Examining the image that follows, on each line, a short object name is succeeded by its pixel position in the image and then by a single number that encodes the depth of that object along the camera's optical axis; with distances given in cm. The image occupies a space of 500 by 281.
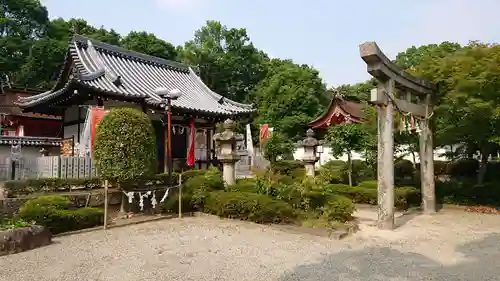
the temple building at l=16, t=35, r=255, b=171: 1606
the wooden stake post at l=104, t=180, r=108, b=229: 926
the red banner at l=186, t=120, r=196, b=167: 1845
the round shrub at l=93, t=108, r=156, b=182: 1026
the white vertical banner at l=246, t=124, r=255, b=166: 2846
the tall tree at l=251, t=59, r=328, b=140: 3059
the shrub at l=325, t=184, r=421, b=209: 1345
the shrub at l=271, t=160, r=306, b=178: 2172
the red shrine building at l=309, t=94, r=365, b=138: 2622
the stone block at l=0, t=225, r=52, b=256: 677
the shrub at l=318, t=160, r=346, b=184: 1095
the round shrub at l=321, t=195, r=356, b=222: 993
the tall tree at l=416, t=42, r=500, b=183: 1109
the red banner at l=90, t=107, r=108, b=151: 1286
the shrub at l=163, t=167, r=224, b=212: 1161
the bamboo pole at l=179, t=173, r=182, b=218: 1115
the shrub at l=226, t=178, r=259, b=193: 1159
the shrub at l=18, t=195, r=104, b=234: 833
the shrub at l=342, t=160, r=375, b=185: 1922
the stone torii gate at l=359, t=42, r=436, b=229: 932
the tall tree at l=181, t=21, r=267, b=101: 4631
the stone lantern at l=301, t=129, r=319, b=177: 1828
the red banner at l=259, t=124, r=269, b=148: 2793
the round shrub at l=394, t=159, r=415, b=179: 2055
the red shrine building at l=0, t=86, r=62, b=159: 2562
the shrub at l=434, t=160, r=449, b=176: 2212
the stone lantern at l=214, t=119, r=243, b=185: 1272
